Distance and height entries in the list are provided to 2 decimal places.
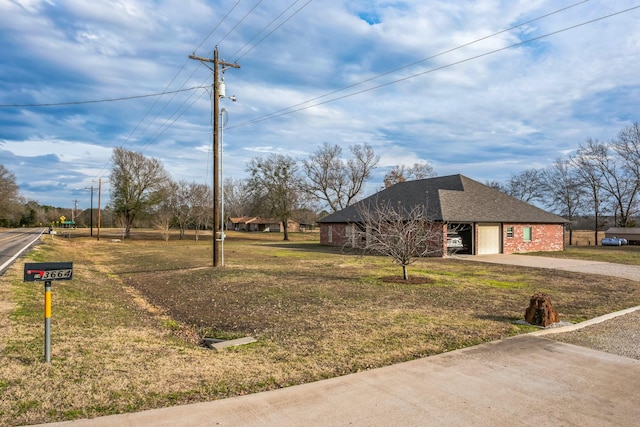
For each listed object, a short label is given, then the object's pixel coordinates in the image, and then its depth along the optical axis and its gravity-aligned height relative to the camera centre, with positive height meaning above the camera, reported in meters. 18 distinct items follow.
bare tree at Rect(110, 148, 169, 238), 50.00 +4.68
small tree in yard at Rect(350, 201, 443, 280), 13.03 -0.60
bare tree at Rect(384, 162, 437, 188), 59.50 +6.69
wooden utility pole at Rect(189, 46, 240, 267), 16.95 +3.88
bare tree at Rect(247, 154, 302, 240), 50.12 +3.94
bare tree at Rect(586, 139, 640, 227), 46.69 +3.52
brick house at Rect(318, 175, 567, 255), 26.72 +0.41
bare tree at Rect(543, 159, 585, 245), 50.28 +3.53
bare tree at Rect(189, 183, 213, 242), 52.73 +2.30
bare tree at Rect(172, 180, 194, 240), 51.59 +1.85
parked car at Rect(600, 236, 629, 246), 40.28 -2.00
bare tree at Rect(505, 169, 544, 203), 56.69 +4.98
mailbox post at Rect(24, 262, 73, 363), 4.84 -0.67
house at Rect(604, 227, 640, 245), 43.69 -1.29
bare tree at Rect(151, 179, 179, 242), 51.48 +2.44
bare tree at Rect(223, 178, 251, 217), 95.07 +4.62
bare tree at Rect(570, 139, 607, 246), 48.38 +4.70
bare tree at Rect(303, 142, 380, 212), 52.91 +5.78
